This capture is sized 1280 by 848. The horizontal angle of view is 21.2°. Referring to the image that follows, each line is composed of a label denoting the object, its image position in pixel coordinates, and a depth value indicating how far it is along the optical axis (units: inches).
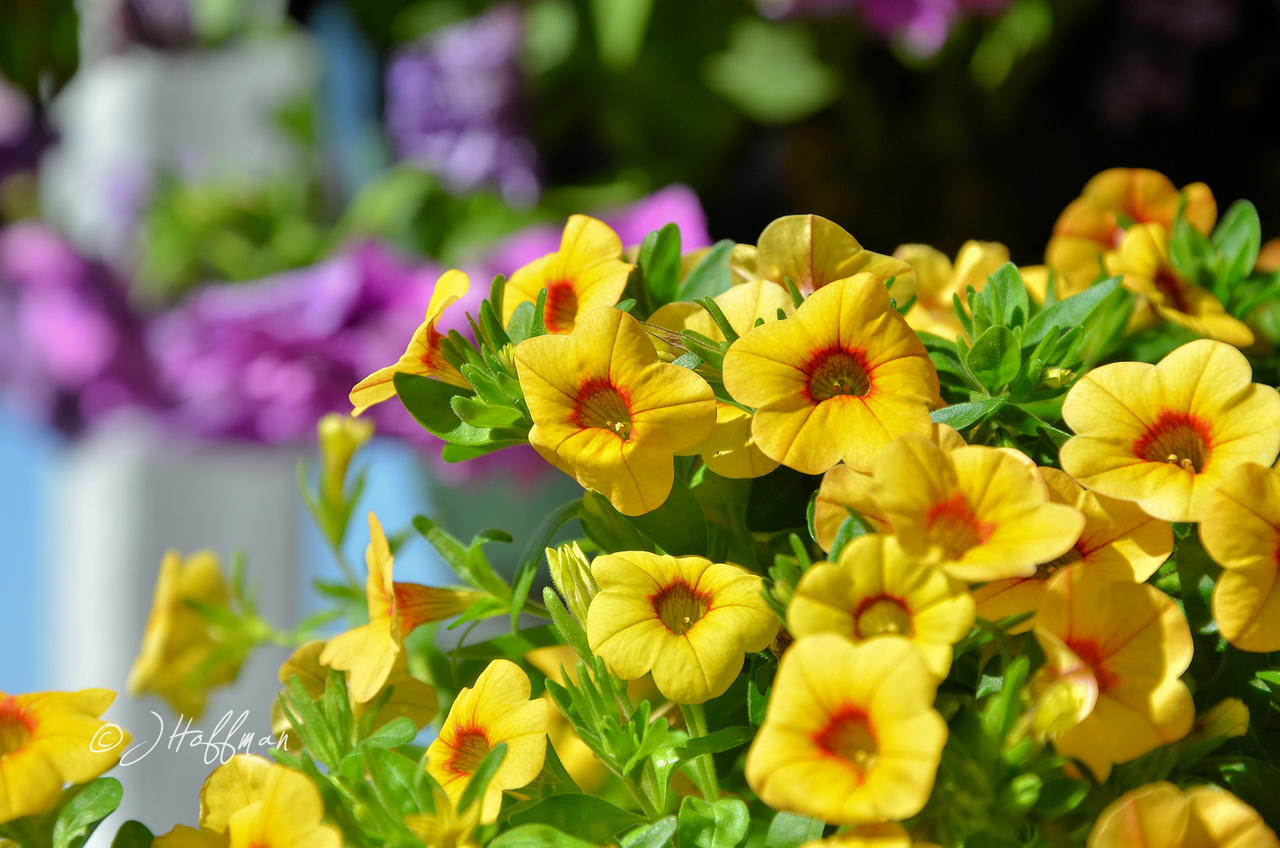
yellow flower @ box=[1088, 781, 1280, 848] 18.0
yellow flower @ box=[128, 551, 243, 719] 23.0
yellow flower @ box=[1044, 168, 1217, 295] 22.9
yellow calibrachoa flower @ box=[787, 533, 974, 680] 18.2
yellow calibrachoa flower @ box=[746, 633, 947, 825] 17.7
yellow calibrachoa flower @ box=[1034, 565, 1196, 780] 18.5
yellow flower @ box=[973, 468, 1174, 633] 19.0
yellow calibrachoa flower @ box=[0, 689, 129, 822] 19.3
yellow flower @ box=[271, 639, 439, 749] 20.8
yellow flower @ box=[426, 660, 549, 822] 19.1
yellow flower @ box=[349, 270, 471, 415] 20.0
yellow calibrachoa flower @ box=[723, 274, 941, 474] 19.0
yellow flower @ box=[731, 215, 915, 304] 20.4
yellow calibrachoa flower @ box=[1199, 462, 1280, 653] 18.7
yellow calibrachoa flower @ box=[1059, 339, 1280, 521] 19.0
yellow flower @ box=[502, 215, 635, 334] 20.7
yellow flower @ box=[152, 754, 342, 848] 18.8
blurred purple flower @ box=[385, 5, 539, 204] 49.8
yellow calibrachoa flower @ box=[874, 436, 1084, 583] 18.3
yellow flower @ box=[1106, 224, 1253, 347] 21.3
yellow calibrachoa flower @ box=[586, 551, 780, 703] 18.8
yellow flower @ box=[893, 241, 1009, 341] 22.3
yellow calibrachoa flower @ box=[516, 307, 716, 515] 19.1
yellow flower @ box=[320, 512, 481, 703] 19.8
